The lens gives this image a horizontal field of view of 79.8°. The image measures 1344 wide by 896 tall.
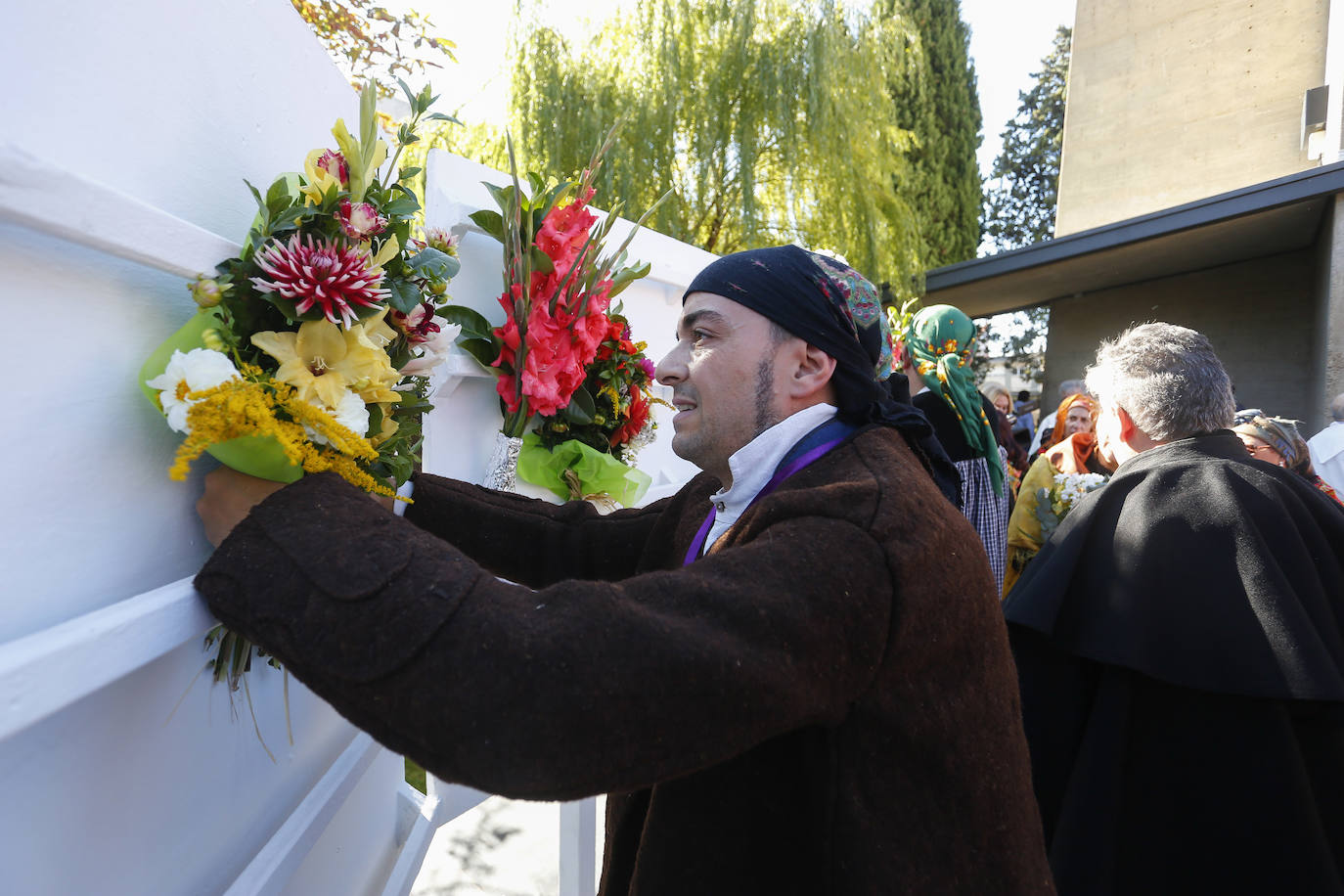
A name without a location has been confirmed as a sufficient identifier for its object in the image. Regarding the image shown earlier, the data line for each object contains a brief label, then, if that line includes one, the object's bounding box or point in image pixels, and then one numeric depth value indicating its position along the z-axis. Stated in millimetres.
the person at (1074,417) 5199
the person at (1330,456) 5078
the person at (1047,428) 6283
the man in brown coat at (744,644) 889
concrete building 8523
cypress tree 17047
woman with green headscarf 3984
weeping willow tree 9680
